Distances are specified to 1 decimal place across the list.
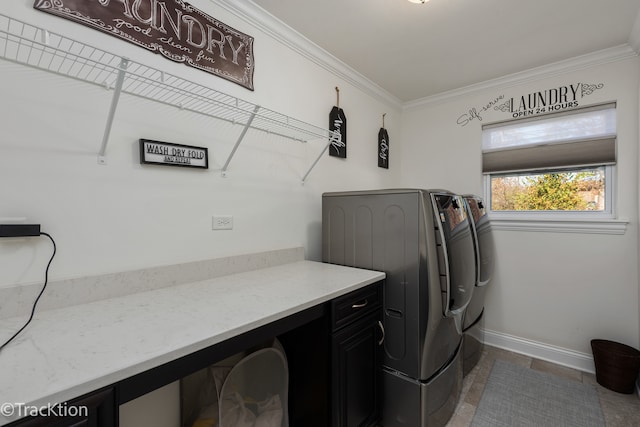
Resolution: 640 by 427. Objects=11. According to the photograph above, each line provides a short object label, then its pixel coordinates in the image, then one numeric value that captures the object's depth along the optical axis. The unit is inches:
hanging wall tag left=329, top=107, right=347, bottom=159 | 92.7
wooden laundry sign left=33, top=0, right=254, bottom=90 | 46.5
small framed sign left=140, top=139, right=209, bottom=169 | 52.6
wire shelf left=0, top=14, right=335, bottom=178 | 40.8
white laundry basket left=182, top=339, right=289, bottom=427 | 54.7
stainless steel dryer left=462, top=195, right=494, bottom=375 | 83.0
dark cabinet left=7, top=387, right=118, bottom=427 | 24.1
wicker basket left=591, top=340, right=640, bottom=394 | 76.9
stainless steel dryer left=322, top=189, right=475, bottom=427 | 60.7
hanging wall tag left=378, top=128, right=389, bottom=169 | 116.3
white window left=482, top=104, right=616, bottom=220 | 89.9
